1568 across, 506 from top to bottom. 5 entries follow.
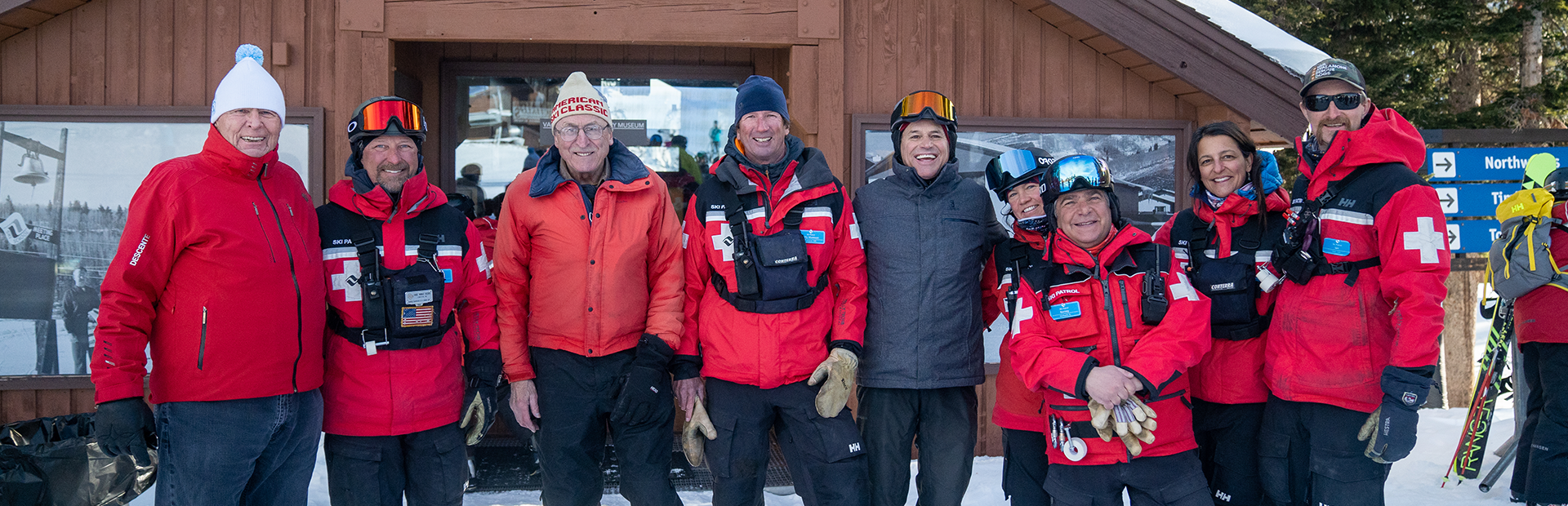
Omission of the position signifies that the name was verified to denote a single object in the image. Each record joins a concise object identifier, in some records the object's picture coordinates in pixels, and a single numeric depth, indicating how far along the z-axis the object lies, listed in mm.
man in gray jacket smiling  3221
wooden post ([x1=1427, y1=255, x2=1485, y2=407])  7602
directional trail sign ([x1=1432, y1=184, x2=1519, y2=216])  6680
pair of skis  5129
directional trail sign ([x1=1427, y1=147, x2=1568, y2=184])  6676
